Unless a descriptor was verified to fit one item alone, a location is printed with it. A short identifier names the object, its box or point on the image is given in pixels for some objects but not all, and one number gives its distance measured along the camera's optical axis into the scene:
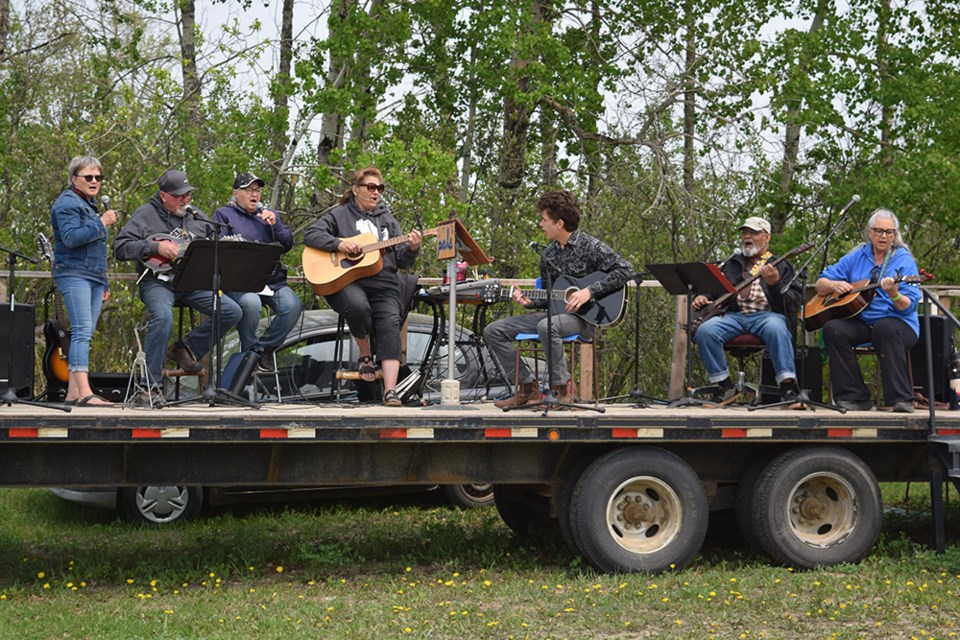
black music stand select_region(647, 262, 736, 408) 7.70
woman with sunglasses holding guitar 7.76
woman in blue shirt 7.74
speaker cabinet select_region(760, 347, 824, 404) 8.51
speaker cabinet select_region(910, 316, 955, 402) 8.20
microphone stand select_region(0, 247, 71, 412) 6.59
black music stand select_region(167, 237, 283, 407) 6.90
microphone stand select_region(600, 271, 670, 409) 7.79
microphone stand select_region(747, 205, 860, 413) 7.63
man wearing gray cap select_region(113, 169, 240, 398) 7.49
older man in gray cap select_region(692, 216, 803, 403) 8.04
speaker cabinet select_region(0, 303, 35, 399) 7.16
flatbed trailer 6.37
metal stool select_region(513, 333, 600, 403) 7.67
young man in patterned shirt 7.58
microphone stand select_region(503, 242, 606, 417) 7.01
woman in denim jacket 7.12
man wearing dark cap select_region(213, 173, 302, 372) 8.12
